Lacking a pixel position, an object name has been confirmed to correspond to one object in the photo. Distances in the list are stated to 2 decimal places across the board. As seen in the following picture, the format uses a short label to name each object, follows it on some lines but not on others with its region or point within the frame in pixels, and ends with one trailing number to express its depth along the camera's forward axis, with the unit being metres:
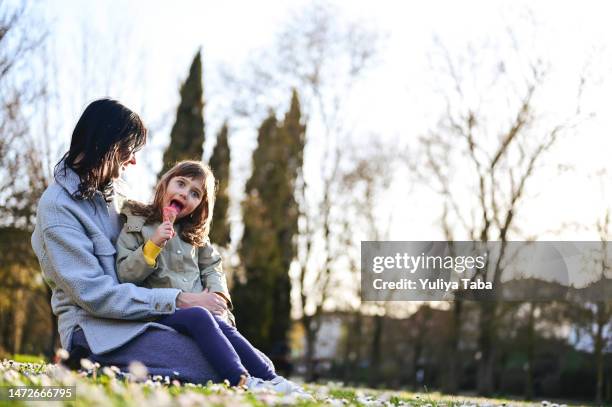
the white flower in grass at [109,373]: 3.43
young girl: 4.25
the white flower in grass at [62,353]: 2.95
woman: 4.34
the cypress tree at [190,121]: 22.78
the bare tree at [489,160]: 19.62
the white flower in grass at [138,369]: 2.38
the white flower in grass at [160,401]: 2.38
